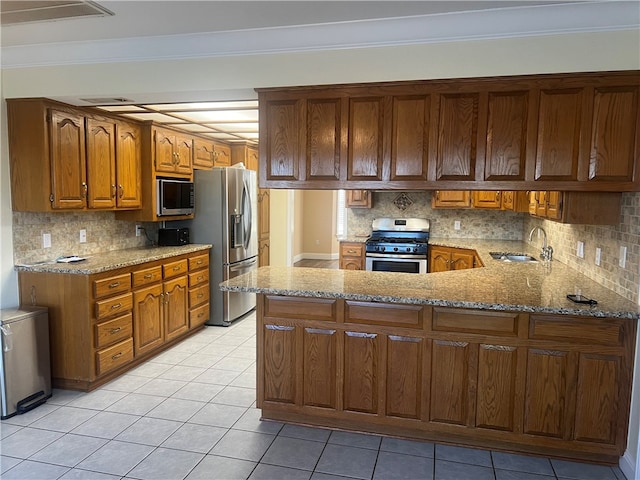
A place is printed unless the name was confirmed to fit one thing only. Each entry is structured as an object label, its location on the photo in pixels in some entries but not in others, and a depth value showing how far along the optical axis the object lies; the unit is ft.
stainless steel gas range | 17.49
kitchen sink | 13.67
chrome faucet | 13.35
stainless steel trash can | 9.74
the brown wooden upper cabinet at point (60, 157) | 10.90
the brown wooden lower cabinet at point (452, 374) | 8.16
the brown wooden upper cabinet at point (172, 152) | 14.79
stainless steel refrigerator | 16.57
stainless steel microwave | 14.81
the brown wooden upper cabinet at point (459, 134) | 8.27
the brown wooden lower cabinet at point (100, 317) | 11.02
